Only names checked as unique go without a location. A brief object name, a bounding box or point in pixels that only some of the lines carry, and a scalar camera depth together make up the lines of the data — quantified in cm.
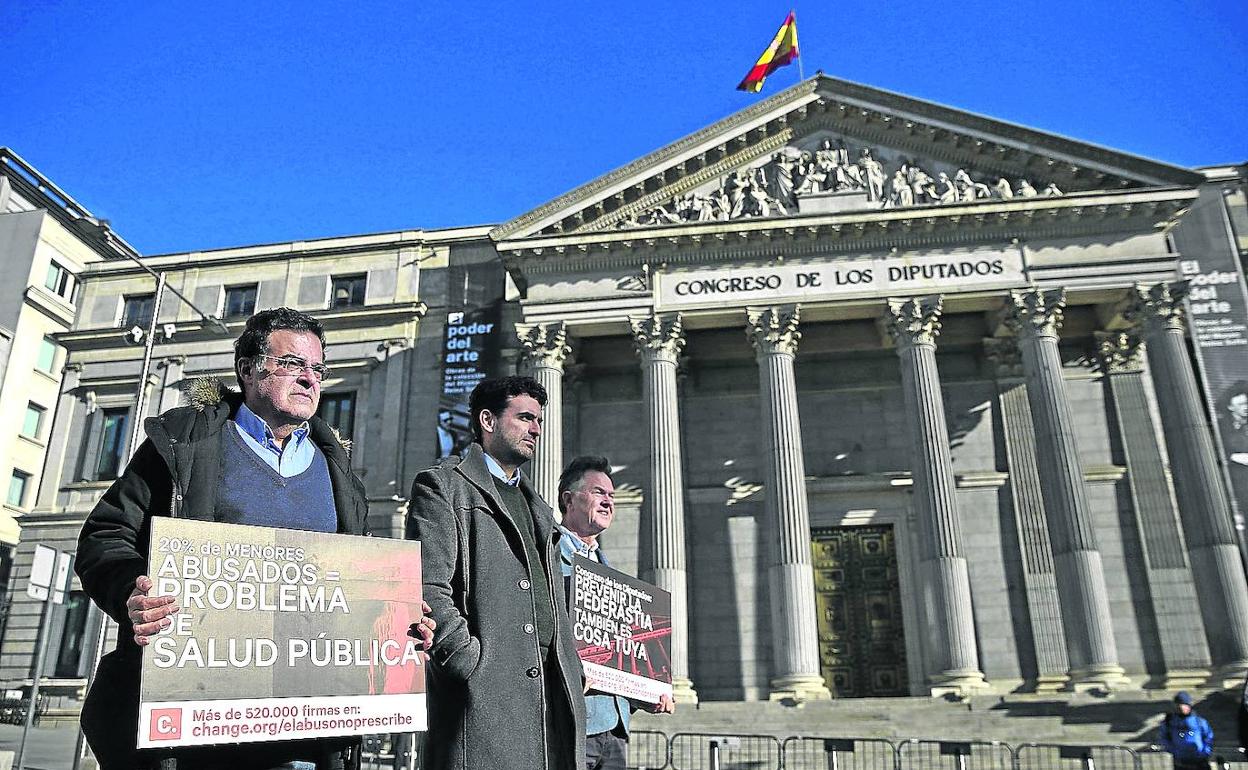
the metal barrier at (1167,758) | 1686
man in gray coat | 383
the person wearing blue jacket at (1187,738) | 1407
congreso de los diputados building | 2408
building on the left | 3456
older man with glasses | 318
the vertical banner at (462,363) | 2955
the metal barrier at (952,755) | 1766
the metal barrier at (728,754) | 1896
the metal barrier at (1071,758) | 1748
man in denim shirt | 558
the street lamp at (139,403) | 1497
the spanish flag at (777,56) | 3036
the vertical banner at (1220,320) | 2355
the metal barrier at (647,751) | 1900
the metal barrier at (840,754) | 1820
